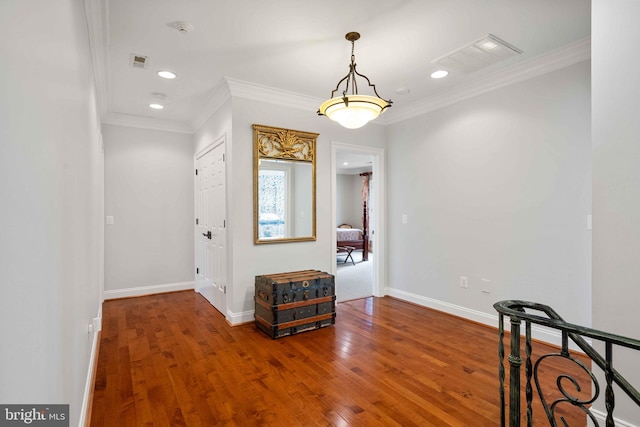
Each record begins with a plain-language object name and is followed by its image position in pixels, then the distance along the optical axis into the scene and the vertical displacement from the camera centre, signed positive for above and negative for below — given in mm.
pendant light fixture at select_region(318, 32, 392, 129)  2545 +843
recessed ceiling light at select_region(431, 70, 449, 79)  3467 +1493
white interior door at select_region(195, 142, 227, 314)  4059 -216
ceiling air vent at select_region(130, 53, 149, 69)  3056 +1469
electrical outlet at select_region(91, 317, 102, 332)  3004 -1120
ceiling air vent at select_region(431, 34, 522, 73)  2863 +1486
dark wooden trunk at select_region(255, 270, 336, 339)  3342 -979
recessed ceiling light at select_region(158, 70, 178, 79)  3402 +1466
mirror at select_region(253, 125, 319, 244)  3863 +337
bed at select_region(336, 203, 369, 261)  8562 -734
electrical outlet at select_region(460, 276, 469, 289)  3883 -847
